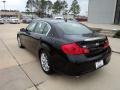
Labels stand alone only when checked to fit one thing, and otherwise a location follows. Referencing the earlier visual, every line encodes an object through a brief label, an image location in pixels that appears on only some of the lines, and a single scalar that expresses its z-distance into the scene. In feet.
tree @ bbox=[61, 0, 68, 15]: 114.31
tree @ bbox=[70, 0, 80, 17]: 113.86
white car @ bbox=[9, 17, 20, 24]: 58.77
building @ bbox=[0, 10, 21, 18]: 129.57
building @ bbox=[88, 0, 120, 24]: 40.21
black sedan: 5.95
